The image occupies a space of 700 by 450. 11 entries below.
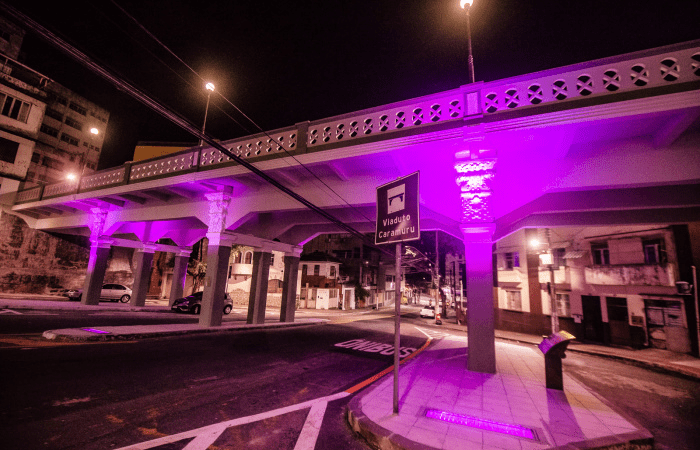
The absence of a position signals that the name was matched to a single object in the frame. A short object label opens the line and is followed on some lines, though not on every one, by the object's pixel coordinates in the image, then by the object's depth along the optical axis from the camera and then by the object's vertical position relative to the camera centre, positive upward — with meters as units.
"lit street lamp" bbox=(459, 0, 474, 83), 7.71 +6.46
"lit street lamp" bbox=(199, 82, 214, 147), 11.81 +7.43
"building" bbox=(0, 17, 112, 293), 20.78 +8.70
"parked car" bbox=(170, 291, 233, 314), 17.78 -2.15
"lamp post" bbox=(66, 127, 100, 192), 27.20 +10.31
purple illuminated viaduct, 5.93 +3.48
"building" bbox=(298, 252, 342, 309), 34.44 -0.67
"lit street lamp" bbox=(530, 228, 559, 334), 11.52 +0.93
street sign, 4.12 +1.11
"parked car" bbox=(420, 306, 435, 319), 29.80 -3.15
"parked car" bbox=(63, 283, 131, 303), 19.28 -1.93
